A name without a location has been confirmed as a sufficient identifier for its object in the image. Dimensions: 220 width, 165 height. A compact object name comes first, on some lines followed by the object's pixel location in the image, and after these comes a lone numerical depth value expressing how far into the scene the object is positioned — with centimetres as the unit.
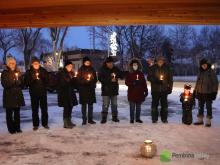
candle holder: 756
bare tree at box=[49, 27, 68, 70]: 3666
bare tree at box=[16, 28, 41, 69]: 4656
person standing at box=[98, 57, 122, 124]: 1194
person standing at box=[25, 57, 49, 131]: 1080
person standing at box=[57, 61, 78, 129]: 1121
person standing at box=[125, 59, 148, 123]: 1180
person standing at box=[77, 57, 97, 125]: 1164
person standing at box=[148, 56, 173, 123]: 1162
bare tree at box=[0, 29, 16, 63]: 6634
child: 1146
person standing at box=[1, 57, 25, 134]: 1033
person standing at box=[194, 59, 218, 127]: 1115
